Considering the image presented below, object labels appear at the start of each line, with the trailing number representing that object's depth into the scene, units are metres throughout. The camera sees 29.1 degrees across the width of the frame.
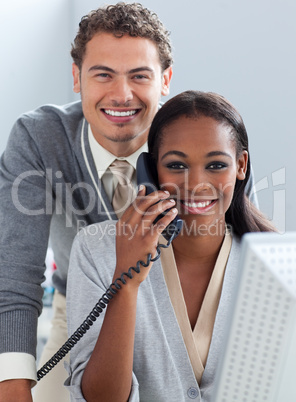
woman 1.19
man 1.65
